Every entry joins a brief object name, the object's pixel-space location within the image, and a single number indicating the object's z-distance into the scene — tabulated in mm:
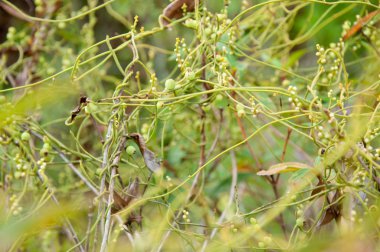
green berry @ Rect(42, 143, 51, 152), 1412
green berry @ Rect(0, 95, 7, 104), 1428
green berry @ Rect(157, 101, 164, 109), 1357
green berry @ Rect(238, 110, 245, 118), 1326
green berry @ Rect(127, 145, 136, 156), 1366
